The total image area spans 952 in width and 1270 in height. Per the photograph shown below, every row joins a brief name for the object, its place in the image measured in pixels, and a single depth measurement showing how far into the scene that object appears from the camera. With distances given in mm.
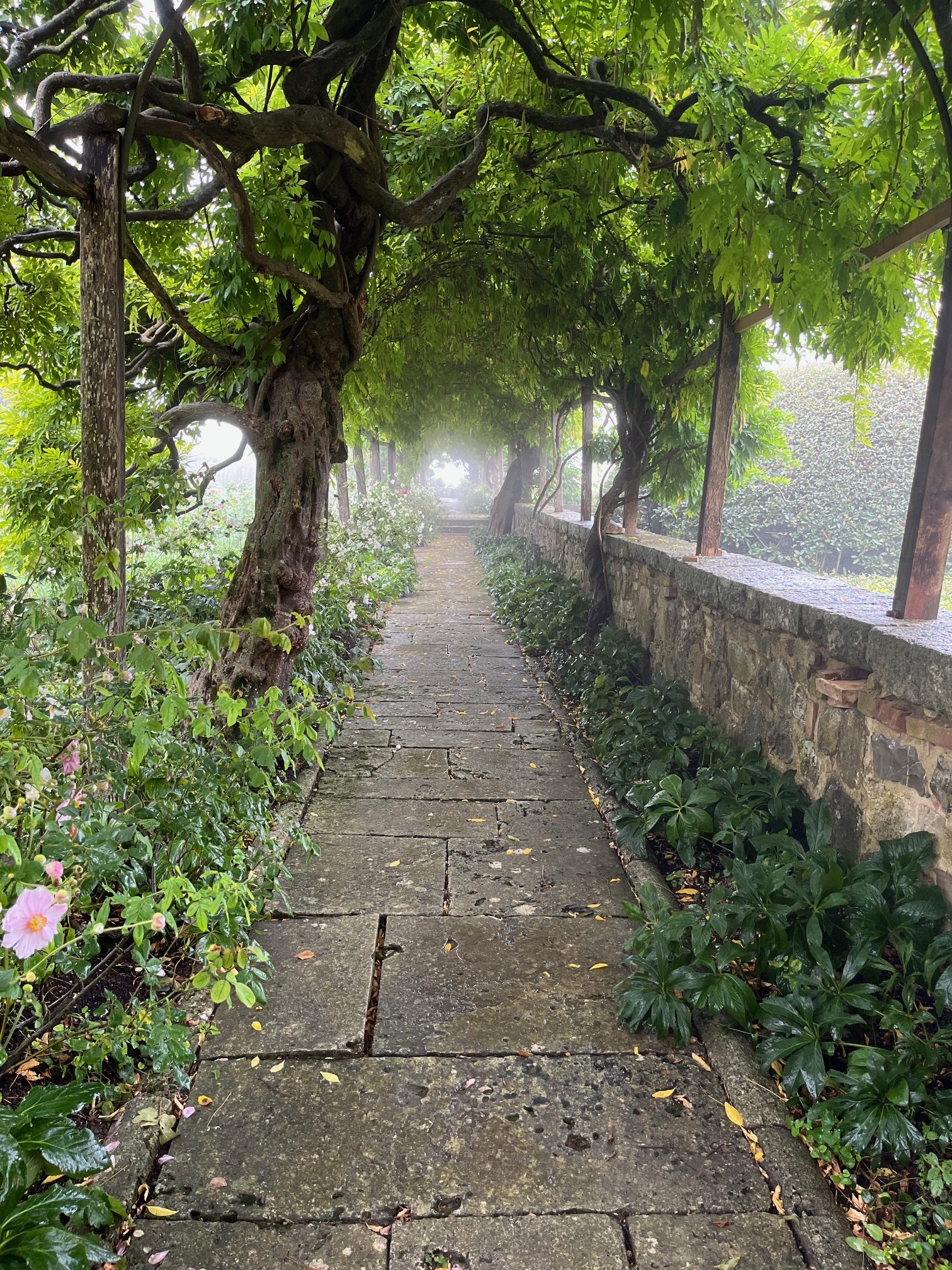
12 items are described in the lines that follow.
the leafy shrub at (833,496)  15414
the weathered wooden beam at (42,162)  2086
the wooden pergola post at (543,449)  12141
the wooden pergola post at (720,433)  4852
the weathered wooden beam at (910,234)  2785
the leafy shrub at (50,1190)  1371
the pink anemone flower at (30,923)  1378
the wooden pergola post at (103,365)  2385
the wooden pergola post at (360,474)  13109
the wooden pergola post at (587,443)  7709
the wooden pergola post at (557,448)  10109
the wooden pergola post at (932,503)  2641
